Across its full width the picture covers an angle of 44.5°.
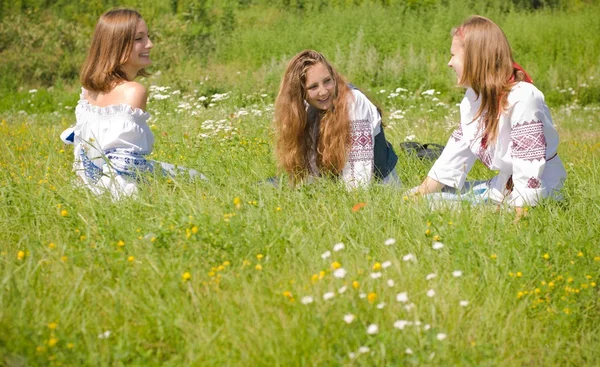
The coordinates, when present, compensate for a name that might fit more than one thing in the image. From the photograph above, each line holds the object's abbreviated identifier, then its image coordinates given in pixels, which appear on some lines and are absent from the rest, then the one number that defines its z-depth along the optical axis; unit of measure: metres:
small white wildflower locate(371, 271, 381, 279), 2.73
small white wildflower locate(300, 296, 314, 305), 2.59
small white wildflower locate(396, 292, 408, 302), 2.64
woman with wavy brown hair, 4.52
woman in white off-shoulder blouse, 4.23
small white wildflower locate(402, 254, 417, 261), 2.88
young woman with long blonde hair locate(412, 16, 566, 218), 3.91
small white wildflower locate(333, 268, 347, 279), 2.73
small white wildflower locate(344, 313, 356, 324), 2.50
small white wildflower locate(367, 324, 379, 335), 2.47
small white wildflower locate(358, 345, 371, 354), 2.40
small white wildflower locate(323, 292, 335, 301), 2.57
